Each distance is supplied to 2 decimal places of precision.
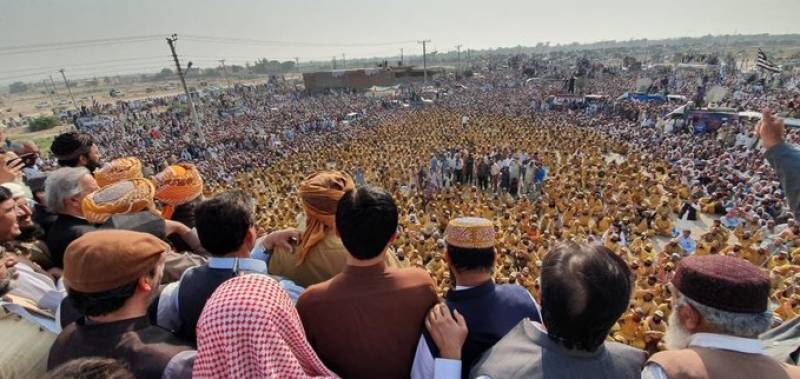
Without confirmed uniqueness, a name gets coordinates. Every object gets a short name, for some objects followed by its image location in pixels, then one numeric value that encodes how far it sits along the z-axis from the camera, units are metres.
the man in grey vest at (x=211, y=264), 1.66
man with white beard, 1.27
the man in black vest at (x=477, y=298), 1.51
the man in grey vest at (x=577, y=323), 1.23
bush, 39.50
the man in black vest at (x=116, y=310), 1.34
